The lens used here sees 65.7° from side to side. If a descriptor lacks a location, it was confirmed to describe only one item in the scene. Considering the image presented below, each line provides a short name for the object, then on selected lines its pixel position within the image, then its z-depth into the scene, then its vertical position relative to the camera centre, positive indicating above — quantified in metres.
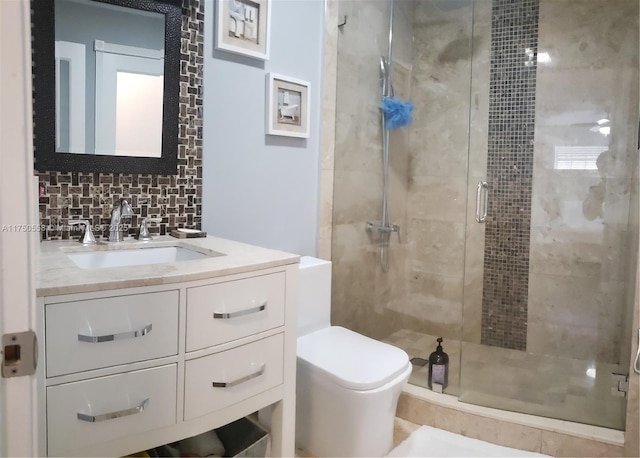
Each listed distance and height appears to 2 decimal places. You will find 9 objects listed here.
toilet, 1.85 -0.74
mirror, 1.64 +0.37
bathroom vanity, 1.13 -0.40
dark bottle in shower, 2.43 -0.85
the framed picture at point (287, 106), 2.29 +0.42
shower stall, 2.66 +0.07
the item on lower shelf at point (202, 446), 1.66 -0.86
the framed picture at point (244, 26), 2.07 +0.72
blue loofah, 2.95 +0.51
